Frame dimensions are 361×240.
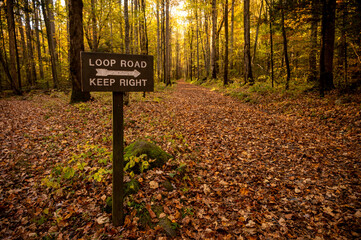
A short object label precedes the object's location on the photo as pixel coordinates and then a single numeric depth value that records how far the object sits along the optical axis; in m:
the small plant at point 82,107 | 9.30
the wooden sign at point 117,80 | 2.46
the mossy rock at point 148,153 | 4.38
